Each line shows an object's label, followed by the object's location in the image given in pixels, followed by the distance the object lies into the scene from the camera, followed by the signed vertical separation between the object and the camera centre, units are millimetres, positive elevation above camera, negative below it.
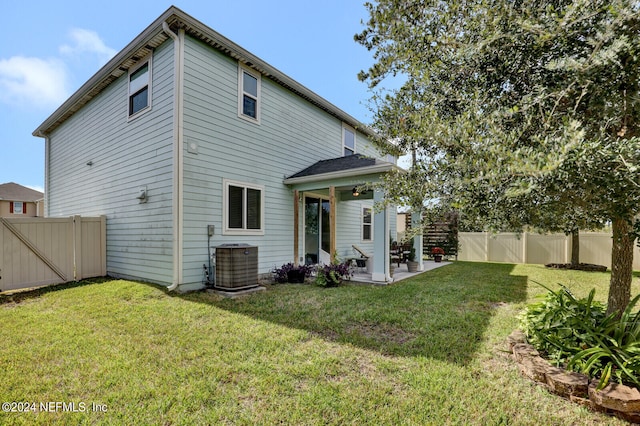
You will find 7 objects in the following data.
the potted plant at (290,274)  7598 -1538
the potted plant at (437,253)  12492 -1652
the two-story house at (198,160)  6359 +1431
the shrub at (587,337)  2502 -1189
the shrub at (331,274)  7016 -1452
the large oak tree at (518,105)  1837 +882
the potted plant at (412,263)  9453 -1556
